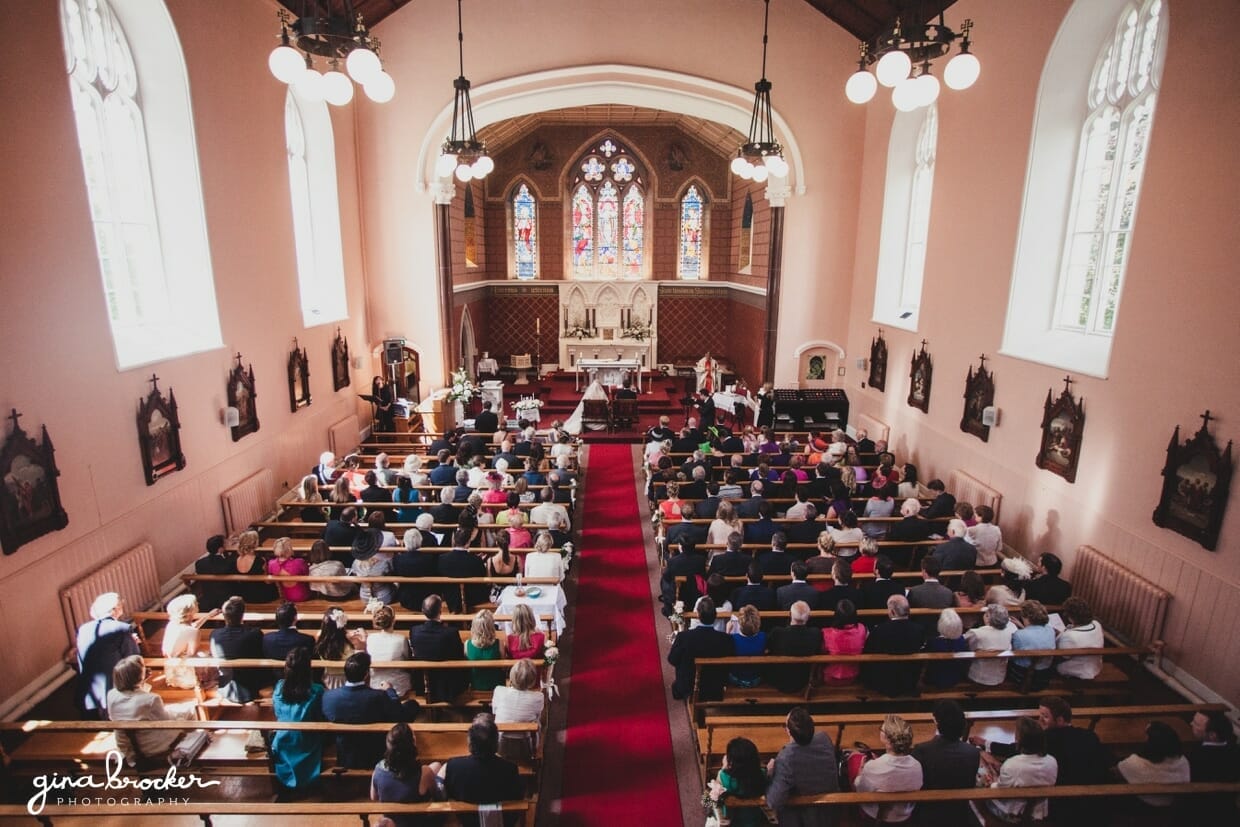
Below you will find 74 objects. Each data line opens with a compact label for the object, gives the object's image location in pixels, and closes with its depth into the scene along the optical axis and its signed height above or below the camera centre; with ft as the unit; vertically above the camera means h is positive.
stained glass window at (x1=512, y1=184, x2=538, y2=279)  72.49 +3.94
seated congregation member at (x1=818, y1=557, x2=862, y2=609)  19.98 -9.22
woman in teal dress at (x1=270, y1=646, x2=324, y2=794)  15.01 -10.20
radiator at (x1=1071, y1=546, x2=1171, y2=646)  21.47 -10.64
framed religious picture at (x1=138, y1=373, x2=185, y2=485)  24.82 -6.31
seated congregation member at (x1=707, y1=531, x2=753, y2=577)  22.72 -9.57
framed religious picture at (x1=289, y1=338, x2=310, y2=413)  36.50 -5.98
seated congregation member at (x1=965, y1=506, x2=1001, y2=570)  25.16 -9.60
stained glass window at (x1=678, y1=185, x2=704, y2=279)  72.43 +4.16
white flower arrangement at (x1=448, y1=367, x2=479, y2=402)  47.24 -8.16
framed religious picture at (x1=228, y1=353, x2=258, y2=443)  30.76 -6.03
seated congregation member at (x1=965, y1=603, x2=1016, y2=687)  18.39 -9.77
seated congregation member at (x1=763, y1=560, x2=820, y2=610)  20.33 -9.42
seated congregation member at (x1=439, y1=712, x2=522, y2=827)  12.85 -9.44
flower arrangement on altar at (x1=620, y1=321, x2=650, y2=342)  71.20 -6.18
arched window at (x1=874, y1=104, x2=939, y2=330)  40.57 +3.61
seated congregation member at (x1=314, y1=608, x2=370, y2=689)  16.71 -9.35
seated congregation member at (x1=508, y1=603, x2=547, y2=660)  18.01 -9.77
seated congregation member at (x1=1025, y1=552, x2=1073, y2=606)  21.38 -9.59
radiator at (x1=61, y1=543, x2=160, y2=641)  20.65 -10.34
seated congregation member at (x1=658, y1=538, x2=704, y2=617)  22.38 -10.08
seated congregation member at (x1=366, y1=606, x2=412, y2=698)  17.79 -9.96
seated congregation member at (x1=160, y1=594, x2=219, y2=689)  17.80 -9.64
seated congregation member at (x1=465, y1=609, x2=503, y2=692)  17.48 -9.74
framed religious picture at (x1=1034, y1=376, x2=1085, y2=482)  26.03 -6.12
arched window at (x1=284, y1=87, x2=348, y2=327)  40.19 +3.63
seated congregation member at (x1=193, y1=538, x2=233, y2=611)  22.31 -10.29
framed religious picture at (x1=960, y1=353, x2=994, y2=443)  32.07 -5.84
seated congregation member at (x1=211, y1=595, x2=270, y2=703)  17.49 -9.66
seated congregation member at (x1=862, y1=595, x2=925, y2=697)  17.93 -9.72
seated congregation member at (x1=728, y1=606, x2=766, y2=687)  18.02 -9.71
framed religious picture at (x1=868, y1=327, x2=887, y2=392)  44.21 -5.72
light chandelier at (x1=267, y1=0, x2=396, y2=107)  18.07 +5.62
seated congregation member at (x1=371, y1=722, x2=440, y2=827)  12.72 -9.45
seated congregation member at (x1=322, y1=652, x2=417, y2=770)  14.90 -9.61
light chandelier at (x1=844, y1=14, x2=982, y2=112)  19.72 +6.09
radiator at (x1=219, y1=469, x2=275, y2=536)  30.14 -10.75
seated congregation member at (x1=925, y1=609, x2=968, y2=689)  18.08 -10.34
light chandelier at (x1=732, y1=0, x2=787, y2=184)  34.83 +5.96
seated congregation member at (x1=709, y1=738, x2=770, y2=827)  13.16 -9.68
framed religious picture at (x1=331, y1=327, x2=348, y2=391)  42.37 -5.91
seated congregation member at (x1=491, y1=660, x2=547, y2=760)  15.55 -9.93
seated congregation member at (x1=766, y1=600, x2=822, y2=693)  17.71 -9.39
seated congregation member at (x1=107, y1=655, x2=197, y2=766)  15.15 -9.86
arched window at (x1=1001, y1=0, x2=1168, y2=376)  25.17 +3.78
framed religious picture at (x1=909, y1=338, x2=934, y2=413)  38.09 -5.87
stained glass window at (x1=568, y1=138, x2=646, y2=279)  71.67 +5.98
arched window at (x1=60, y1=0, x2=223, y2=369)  24.64 +3.42
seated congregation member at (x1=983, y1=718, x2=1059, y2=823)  13.32 -9.42
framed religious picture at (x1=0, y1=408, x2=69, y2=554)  18.56 -6.40
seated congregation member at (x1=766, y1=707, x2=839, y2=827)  13.03 -9.47
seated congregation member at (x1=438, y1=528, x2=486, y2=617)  22.33 -9.77
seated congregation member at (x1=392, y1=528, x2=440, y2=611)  22.47 -9.80
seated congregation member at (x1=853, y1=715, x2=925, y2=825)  13.21 -9.50
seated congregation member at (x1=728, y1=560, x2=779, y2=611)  20.16 -9.39
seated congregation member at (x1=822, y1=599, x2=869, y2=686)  18.10 -9.50
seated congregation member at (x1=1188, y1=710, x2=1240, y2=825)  13.44 -9.68
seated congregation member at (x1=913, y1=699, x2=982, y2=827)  13.64 -9.57
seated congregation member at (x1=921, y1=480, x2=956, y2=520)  28.27 -9.53
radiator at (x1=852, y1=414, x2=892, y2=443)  43.19 -9.98
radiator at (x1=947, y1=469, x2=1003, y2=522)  31.01 -10.11
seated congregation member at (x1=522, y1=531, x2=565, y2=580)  22.79 -9.72
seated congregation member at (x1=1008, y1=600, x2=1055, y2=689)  18.35 -9.61
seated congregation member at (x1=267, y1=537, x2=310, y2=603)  22.06 -9.67
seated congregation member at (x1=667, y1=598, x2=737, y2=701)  17.89 -9.77
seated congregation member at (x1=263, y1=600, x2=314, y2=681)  17.30 -9.39
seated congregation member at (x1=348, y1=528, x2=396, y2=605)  22.79 -9.90
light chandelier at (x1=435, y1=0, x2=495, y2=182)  35.35 +5.92
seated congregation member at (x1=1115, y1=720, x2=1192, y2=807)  13.56 -9.60
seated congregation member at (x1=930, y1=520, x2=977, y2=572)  23.57 -9.55
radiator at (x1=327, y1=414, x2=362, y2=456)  41.42 -10.47
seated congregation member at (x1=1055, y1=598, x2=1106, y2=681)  18.69 -9.82
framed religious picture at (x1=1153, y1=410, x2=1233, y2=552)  19.39 -6.14
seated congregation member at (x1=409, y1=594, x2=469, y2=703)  17.62 -9.66
